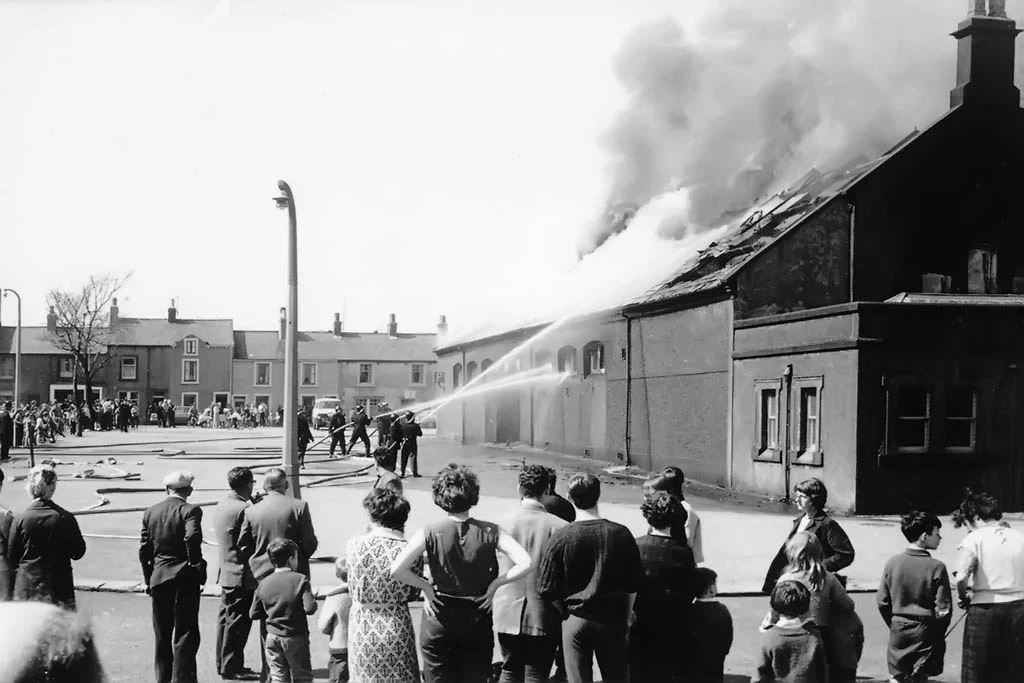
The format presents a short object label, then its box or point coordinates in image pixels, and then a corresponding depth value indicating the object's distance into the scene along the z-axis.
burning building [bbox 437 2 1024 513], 18.75
